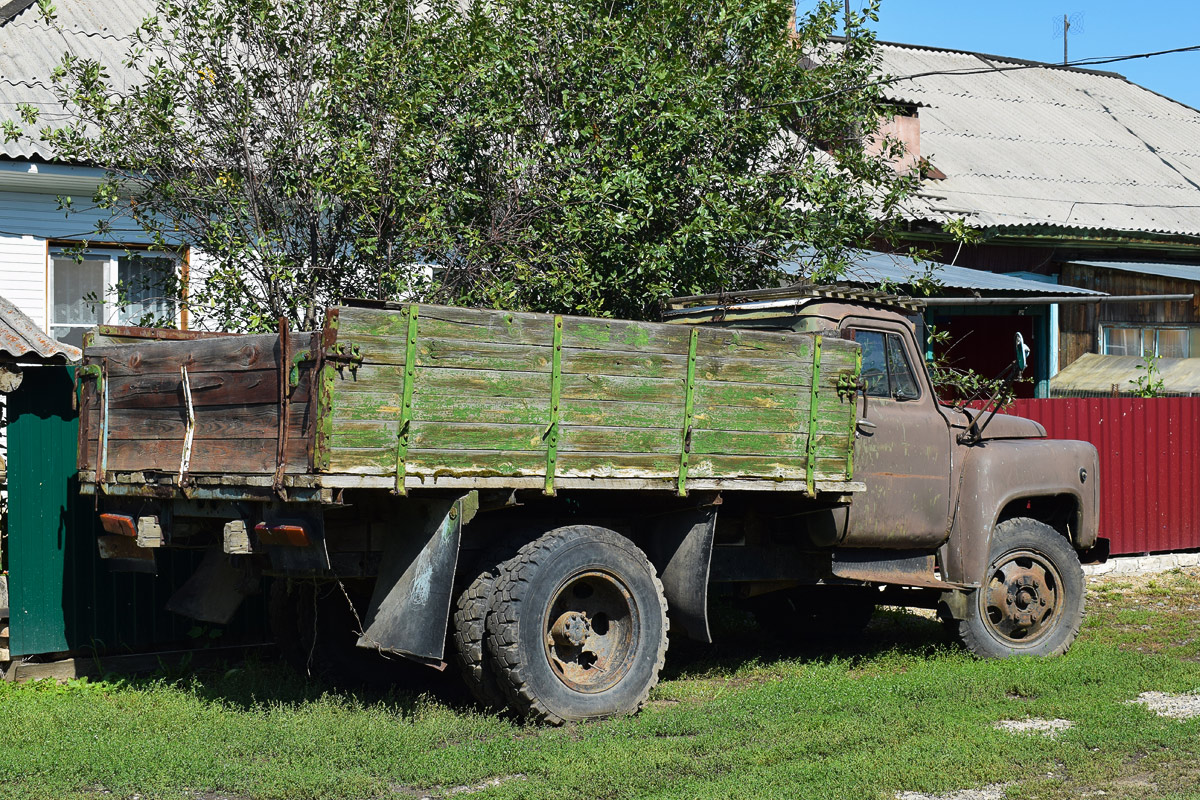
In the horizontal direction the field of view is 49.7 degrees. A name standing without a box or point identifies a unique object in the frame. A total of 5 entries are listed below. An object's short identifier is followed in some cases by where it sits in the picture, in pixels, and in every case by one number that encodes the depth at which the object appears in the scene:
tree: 9.18
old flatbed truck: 6.13
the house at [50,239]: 11.84
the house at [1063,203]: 18.56
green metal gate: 7.79
